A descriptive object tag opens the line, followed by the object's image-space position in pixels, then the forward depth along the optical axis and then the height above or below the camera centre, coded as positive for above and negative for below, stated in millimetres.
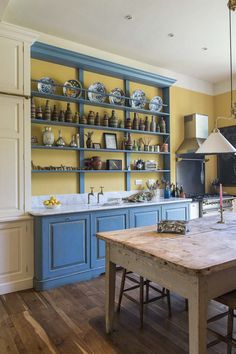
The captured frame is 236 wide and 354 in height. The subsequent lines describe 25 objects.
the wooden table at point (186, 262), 1494 -493
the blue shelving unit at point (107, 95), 3584 +1576
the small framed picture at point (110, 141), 4281 +639
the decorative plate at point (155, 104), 4760 +1343
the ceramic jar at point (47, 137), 3645 +595
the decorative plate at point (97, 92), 4078 +1327
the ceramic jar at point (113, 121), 4238 +932
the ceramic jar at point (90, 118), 4012 +929
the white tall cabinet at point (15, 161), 3086 +241
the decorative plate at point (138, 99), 4577 +1391
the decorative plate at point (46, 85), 3647 +1308
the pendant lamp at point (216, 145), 2492 +323
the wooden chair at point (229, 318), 1747 -956
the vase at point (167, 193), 4710 -222
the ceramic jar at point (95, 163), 4051 +267
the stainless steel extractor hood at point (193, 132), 5004 +918
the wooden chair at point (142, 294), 2393 -1079
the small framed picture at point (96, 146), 4121 +535
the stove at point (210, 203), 4750 -413
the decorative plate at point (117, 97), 4324 +1335
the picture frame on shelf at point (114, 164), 4262 +257
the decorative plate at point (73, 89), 3859 +1314
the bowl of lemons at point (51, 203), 3457 -284
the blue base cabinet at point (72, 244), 3141 -767
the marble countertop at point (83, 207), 3201 -349
